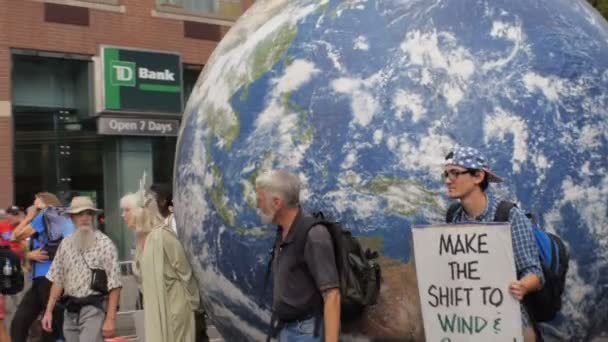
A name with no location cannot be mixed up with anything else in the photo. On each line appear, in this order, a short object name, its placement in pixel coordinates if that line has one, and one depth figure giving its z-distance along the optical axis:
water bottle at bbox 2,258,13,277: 7.33
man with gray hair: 3.54
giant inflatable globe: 3.73
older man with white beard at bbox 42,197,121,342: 5.91
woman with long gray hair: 4.95
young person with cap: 3.27
